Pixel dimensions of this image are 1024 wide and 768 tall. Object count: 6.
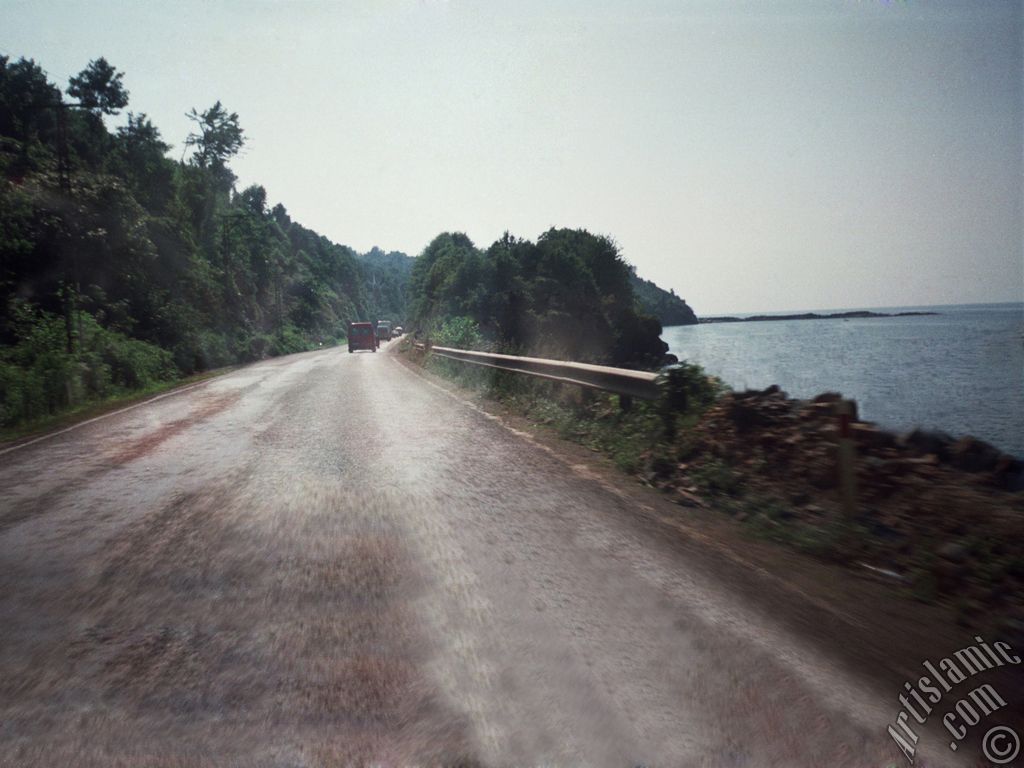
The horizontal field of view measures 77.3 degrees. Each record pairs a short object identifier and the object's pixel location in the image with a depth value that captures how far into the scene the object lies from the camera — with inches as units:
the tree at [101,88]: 1886.1
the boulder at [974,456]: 208.4
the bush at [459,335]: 951.6
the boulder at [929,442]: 219.6
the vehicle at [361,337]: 2100.1
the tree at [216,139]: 2763.3
